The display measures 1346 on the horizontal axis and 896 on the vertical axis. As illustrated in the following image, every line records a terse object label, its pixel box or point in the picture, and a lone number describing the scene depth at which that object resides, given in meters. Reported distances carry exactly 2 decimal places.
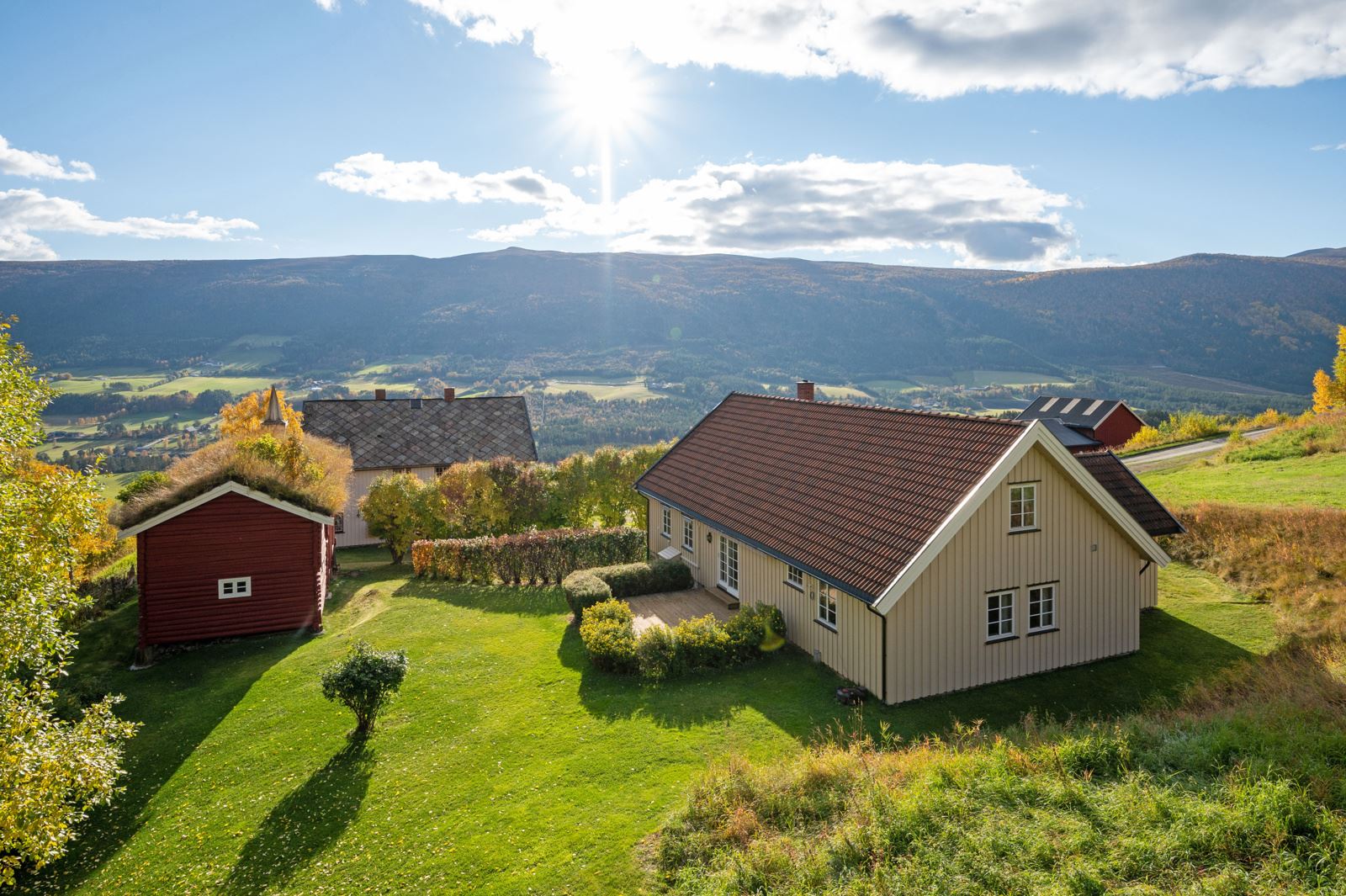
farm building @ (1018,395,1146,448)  55.41
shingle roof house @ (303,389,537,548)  35.81
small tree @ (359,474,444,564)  28.62
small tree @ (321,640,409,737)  12.95
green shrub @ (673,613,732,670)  16.22
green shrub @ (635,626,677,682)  15.81
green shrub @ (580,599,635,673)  16.05
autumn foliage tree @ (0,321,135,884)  8.88
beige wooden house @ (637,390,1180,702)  14.26
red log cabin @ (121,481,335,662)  18.12
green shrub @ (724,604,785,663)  16.62
